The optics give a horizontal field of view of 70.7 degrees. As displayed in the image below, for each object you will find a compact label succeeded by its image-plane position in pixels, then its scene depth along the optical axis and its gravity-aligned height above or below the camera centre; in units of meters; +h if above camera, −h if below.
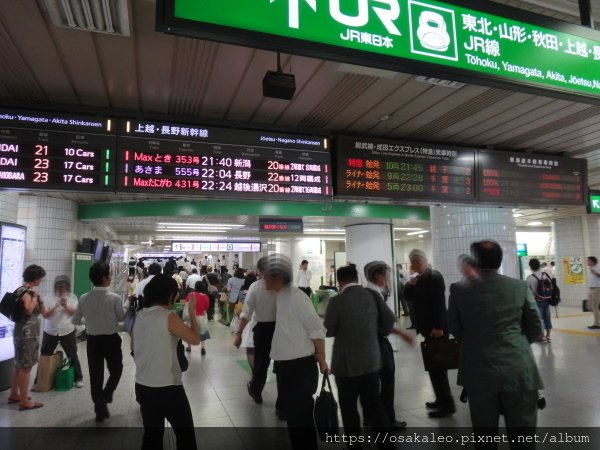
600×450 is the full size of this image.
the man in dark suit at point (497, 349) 2.47 -0.53
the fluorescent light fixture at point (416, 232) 18.03 +1.31
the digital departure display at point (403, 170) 4.37 +0.99
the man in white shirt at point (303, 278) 13.02 -0.41
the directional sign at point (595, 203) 6.63 +0.87
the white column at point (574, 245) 13.92 +0.45
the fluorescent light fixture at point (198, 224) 13.59 +1.41
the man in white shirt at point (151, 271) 5.87 -0.04
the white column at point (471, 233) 6.54 +0.44
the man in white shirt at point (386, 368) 3.80 -0.94
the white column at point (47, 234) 8.92 +0.80
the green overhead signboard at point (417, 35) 1.87 +1.15
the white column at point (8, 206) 6.90 +1.08
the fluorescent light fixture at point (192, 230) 15.65 +1.40
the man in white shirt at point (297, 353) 2.90 -0.63
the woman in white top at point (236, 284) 9.34 -0.41
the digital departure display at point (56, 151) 3.51 +1.01
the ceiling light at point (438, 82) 3.60 +1.54
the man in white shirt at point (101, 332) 4.25 -0.63
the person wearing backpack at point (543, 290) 8.24 -0.61
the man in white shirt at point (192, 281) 9.38 -0.30
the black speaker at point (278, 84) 3.17 +1.36
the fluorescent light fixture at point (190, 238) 18.98 +1.34
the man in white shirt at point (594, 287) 9.38 -0.65
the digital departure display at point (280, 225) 12.03 +1.15
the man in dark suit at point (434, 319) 4.15 -0.57
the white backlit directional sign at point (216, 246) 18.77 +0.92
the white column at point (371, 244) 12.38 +0.58
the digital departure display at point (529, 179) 4.91 +0.97
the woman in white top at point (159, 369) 2.69 -0.65
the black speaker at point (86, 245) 10.23 +0.59
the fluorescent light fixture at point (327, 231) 17.43 +1.38
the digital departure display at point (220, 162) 3.80 +0.98
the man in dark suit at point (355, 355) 3.18 -0.69
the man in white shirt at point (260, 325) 4.46 -0.63
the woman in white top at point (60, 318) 5.30 -0.61
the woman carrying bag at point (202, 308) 6.77 -0.73
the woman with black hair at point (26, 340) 4.59 -0.76
